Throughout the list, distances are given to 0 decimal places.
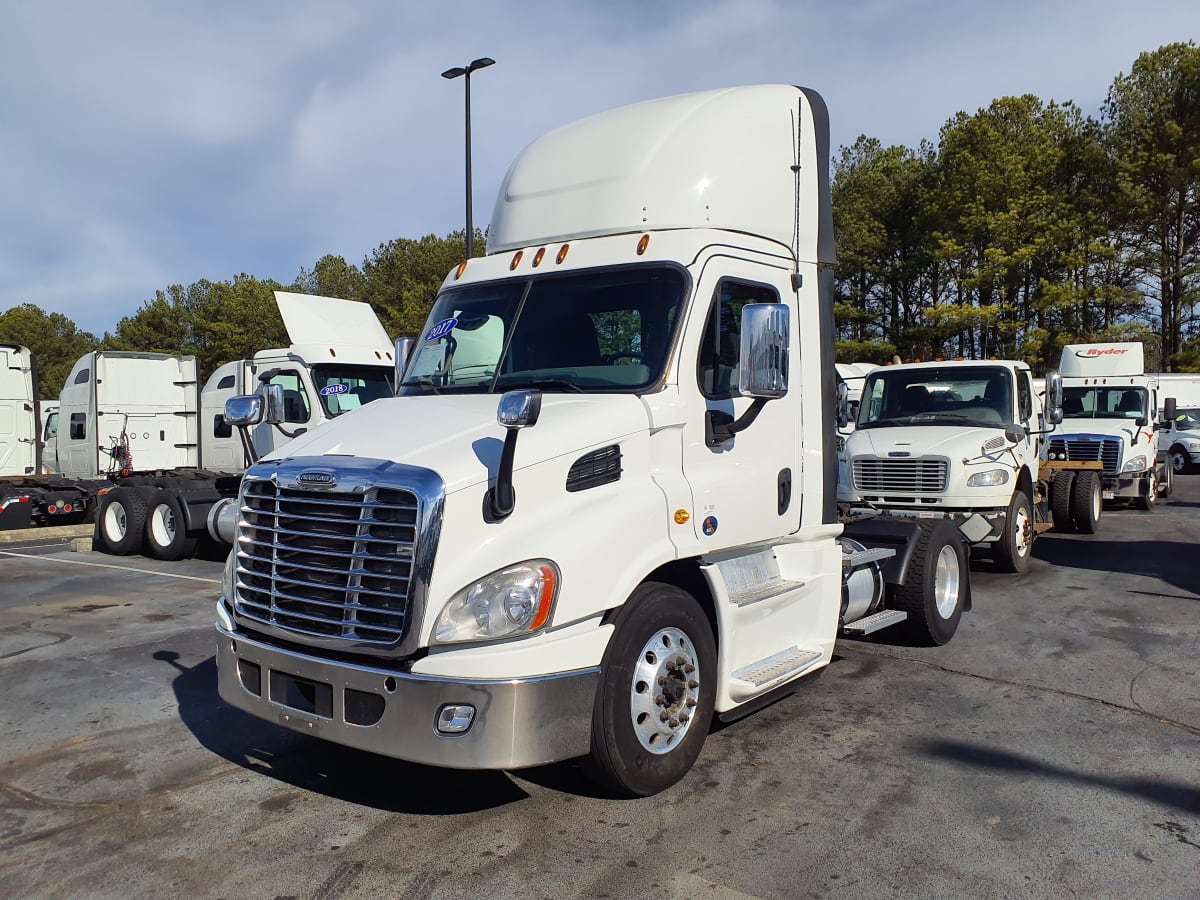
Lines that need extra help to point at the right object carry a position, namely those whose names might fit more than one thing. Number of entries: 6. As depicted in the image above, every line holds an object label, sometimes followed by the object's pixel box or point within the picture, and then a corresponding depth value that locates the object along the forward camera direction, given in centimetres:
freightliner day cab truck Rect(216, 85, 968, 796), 372
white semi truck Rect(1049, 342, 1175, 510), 1669
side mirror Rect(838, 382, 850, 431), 1029
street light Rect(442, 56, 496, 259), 1833
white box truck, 2675
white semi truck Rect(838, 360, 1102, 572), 997
